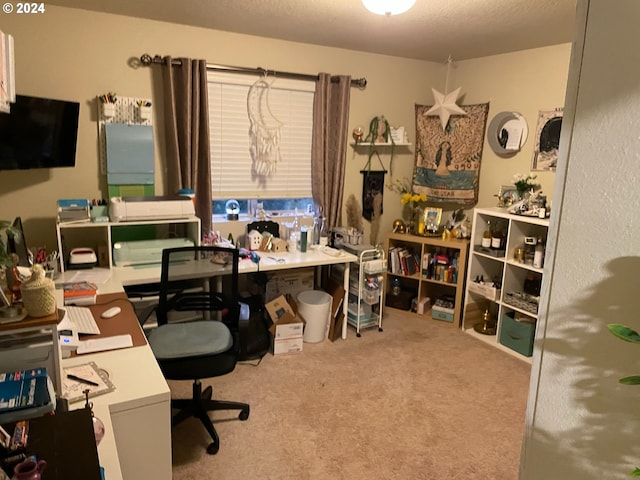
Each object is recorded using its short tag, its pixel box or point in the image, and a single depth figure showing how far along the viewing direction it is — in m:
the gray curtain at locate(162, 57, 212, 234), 3.14
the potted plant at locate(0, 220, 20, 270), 1.28
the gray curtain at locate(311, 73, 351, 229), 3.72
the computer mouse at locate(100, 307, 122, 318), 2.22
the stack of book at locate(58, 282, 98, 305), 2.32
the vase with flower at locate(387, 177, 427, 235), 4.07
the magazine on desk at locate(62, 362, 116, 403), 1.55
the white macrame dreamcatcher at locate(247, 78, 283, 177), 3.54
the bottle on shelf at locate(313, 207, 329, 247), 3.79
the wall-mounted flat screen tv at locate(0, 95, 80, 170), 2.55
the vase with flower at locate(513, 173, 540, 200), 3.50
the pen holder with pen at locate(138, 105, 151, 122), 3.13
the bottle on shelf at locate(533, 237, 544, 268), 3.27
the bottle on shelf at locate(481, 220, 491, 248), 3.65
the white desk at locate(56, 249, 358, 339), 2.72
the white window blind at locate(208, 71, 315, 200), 3.45
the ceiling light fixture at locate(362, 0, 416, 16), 2.15
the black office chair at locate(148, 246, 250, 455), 2.19
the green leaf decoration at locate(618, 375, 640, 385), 0.81
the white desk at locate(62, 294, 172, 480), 1.54
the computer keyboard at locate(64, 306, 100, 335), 2.04
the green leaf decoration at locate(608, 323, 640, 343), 0.79
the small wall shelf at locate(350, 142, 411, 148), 4.02
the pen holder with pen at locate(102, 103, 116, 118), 3.00
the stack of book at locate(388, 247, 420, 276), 4.11
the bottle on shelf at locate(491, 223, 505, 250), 3.58
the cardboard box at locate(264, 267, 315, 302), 3.72
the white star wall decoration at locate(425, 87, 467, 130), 3.91
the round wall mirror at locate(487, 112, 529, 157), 3.69
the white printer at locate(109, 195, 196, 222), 2.89
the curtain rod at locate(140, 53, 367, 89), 3.09
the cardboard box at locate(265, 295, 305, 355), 3.26
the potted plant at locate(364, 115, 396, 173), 4.05
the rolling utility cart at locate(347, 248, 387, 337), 3.56
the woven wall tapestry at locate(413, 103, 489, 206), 3.97
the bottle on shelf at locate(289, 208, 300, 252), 3.61
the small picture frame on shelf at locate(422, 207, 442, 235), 4.00
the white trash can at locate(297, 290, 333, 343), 3.42
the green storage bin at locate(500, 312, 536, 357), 3.33
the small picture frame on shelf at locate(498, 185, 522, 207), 3.60
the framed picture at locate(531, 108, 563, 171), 3.45
